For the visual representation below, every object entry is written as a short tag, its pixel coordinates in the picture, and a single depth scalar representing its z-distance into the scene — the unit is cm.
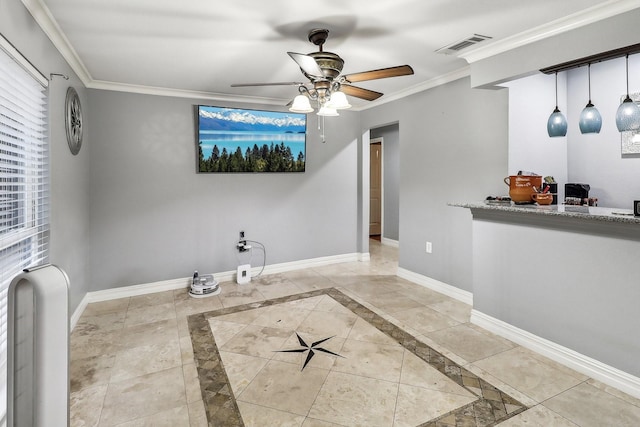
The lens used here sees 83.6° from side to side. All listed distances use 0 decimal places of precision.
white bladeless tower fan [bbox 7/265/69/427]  62
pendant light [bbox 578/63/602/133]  235
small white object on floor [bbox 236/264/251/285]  432
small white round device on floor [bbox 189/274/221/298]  388
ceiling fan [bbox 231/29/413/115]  238
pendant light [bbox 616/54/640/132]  209
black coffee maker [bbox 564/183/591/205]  333
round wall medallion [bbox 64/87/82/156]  291
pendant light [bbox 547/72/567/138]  264
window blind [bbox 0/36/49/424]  190
